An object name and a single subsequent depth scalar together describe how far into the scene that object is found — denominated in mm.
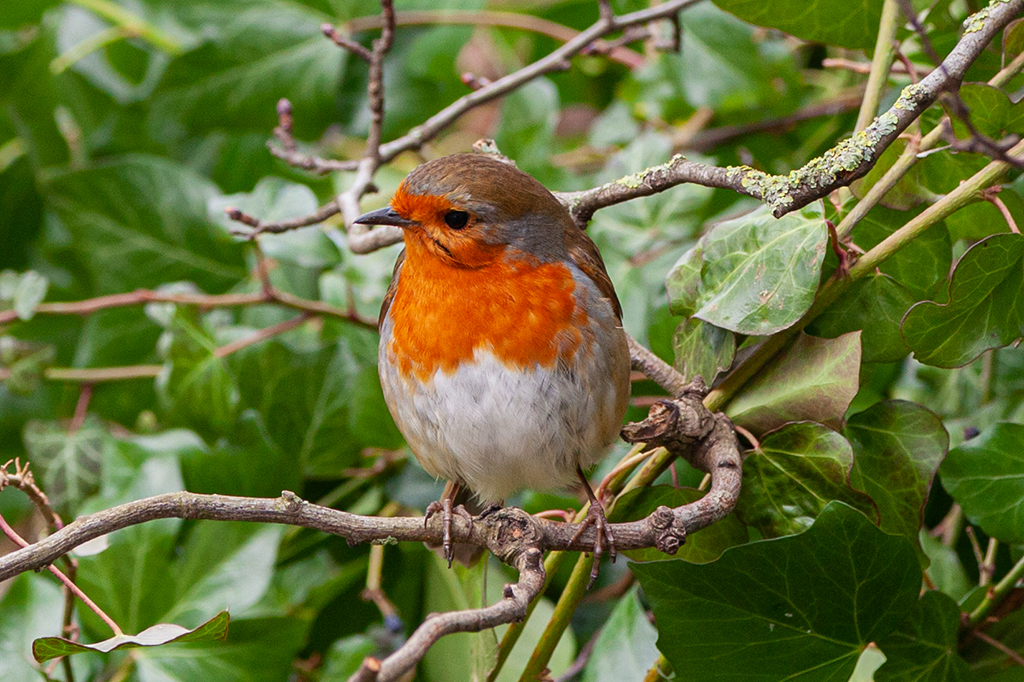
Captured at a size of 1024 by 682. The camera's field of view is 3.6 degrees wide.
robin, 4481
